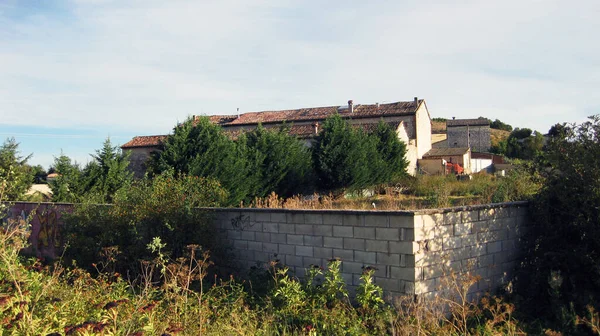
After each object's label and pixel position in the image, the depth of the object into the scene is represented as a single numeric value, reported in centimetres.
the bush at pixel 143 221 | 984
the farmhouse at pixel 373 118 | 4474
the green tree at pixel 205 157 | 2276
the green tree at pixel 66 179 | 2196
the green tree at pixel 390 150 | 3428
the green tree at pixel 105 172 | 2298
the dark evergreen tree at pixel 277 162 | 2522
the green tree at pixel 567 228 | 743
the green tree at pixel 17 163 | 2138
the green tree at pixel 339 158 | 2922
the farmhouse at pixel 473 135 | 6762
